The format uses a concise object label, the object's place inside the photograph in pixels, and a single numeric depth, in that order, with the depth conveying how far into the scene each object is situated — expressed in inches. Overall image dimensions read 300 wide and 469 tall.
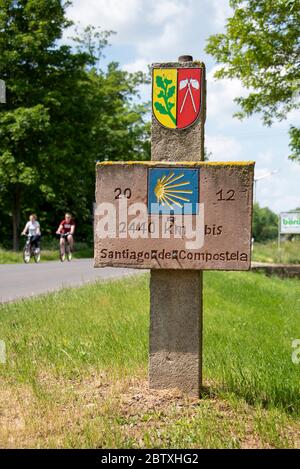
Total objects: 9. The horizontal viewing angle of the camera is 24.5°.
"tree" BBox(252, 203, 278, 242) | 5123.0
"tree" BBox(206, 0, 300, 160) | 860.0
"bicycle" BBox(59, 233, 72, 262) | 930.1
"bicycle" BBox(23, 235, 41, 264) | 912.8
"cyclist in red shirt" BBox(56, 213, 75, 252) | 913.5
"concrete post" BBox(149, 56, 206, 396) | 191.3
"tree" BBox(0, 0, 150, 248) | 1282.0
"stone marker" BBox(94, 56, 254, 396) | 185.5
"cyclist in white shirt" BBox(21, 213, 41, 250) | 898.8
